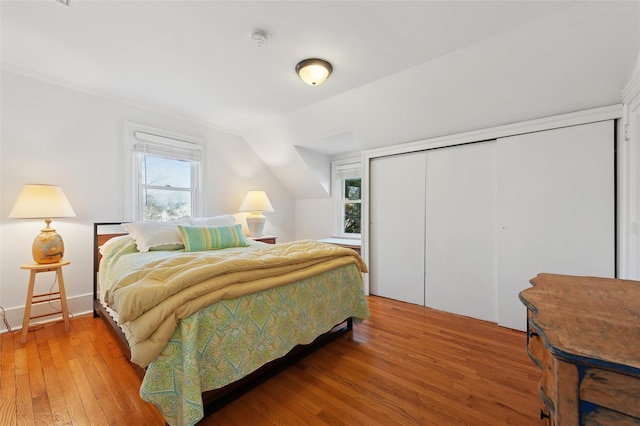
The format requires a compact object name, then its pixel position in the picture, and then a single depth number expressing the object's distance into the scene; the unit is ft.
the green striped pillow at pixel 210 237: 8.33
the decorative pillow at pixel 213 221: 9.85
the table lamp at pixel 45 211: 7.18
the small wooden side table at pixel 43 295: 7.25
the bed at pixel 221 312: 3.90
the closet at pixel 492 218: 7.22
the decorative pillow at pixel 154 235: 8.01
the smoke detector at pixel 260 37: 6.23
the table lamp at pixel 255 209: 12.79
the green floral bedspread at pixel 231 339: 3.93
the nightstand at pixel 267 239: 12.84
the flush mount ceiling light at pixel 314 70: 7.28
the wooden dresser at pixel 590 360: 1.94
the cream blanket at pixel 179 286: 3.81
